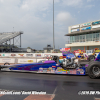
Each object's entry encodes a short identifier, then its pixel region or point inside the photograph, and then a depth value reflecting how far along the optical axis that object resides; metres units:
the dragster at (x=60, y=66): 6.37
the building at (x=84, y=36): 30.59
